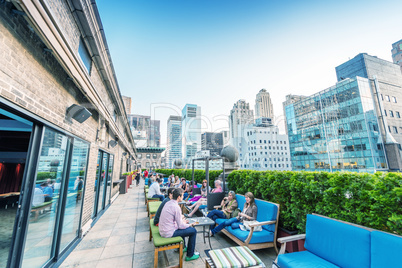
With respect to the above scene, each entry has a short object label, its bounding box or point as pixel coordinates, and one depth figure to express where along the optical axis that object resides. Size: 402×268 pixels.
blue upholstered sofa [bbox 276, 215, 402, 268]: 1.79
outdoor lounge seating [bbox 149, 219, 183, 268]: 2.88
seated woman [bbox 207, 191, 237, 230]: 4.44
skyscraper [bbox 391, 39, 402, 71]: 68.39
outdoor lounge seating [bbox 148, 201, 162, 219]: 4.84
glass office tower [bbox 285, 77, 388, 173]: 29.38
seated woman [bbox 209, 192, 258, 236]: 3.89
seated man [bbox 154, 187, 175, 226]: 3.38
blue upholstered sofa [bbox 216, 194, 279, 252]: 3.33
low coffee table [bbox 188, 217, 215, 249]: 3.70
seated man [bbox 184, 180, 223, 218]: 5.70
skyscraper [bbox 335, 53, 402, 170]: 29.22
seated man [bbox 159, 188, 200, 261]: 3.10
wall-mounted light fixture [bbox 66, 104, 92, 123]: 3.32
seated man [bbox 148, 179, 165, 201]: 7.05
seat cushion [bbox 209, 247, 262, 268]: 2.22
